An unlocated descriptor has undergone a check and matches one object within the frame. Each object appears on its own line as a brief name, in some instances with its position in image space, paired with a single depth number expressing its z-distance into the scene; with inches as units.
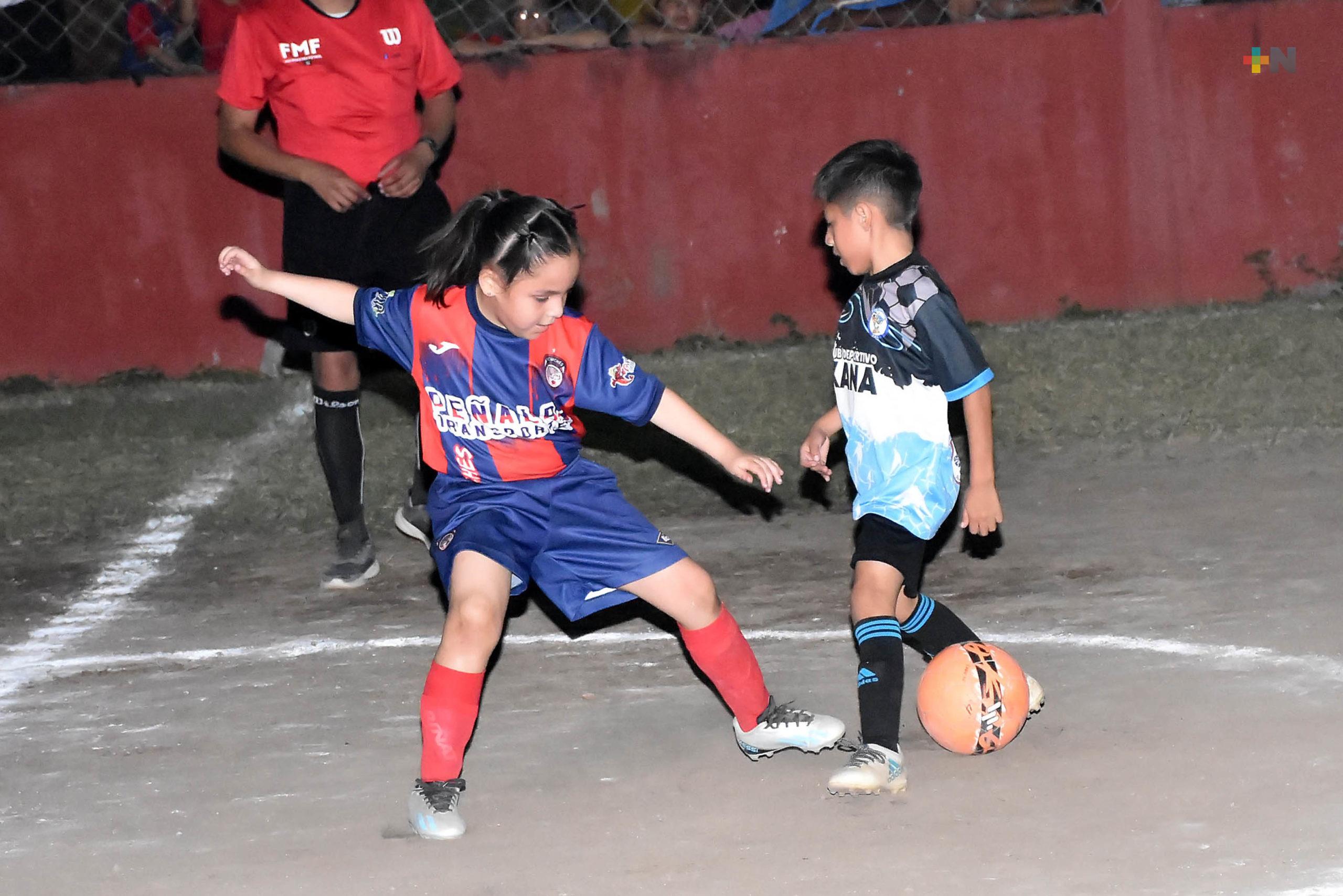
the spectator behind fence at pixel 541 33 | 624.7
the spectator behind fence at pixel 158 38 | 612.4
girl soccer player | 291.4
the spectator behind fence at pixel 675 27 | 629.0
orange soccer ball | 293.4
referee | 423.8
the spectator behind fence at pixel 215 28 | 613.0
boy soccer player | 302.0
